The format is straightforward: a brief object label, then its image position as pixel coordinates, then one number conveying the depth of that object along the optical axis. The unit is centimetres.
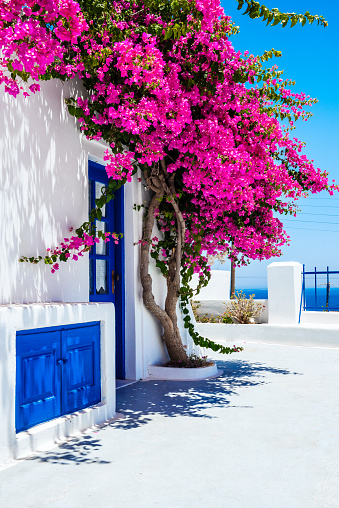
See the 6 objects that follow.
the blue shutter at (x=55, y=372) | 346
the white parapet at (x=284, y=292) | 1055
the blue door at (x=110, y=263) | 579
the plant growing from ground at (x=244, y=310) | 1130
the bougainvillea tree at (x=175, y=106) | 451
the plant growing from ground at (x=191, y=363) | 657
